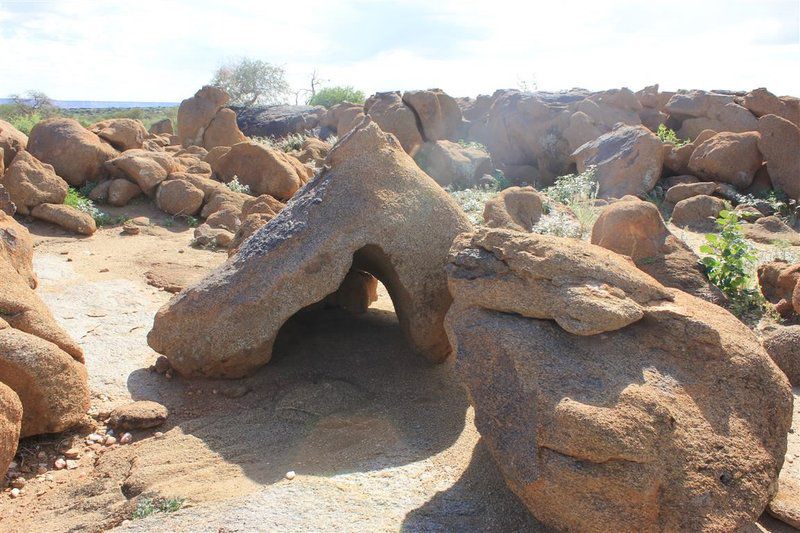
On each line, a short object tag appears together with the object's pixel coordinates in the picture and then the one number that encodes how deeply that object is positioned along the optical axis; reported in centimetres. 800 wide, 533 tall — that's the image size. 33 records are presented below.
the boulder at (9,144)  911
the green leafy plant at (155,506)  334
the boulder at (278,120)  2161
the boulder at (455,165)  1387
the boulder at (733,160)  1122
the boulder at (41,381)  375
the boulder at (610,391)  276
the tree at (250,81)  3575
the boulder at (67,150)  1020
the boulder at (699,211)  990
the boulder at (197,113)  1554
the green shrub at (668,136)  1443
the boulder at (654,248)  594
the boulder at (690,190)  1087
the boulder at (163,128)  2209
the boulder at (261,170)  1098
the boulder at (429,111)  1530
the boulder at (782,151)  1066
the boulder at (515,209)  675
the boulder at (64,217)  855
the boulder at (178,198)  1003
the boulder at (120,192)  995
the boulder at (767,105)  1327
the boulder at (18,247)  546
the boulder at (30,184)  861
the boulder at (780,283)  582
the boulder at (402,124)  1485
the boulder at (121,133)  1172
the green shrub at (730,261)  621
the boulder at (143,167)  1023
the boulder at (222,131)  1552
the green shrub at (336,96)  3145
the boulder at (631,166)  1167
